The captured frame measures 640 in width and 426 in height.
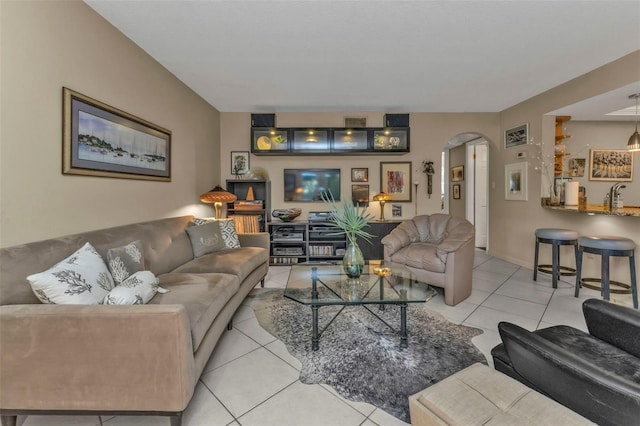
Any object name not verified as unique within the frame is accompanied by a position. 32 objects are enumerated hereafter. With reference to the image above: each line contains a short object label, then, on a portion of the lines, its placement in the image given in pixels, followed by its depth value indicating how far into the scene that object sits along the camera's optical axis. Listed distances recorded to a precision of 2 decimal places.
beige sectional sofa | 1.23
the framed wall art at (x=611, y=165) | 4.26
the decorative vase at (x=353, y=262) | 2.44
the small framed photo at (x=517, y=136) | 4.16
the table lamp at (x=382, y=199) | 4.49
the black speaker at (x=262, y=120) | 4.45
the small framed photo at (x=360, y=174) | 4.78
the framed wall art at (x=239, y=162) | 4.68
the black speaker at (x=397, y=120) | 4.54
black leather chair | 0.94
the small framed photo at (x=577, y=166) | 4.47
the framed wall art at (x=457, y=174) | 6.23
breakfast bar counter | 2.78
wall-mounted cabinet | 4.41
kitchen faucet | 3.05
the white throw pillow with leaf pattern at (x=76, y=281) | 1.36
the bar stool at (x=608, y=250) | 2.71
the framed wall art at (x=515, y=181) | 4.22
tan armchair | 2.84
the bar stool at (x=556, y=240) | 3.31
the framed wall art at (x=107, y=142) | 1.91
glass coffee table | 1.97
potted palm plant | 2.40
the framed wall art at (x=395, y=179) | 4.80
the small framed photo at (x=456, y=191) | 6.39
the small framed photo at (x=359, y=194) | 4.77
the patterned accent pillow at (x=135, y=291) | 1.46
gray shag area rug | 1.65
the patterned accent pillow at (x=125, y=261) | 1.81
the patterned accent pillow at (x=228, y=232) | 3.20
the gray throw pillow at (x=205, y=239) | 2.96
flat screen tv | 4.72
